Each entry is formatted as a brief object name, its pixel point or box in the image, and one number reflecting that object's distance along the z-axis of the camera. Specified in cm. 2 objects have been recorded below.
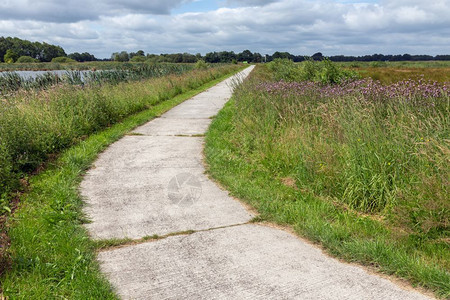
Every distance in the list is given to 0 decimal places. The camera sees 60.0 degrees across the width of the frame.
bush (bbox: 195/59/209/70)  4072
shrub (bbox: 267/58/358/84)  1375
